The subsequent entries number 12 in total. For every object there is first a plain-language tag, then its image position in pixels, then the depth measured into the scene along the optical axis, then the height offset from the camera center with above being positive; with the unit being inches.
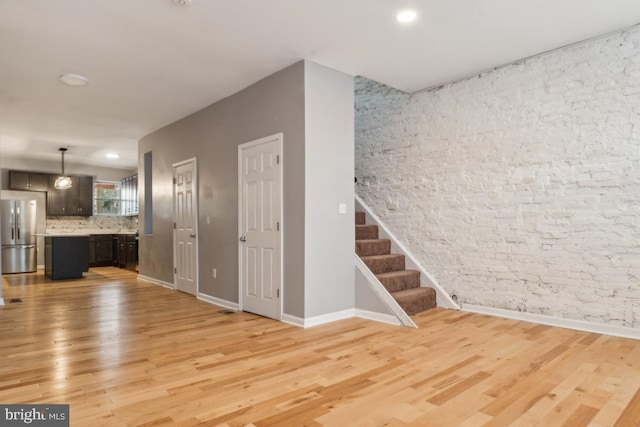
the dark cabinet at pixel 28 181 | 368.2 +39.3
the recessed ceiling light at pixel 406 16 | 128.0 +66.8
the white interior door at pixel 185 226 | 234.8 -4.1
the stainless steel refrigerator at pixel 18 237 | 343.0 -13.3
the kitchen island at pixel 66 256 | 305.9 -28.1
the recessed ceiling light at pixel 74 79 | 177.2 +65.4
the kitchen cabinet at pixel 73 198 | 388.8 +23.5
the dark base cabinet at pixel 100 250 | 401.4 -30.4
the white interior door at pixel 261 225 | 173.2 -3.1
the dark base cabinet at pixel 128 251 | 367.2 -30.2
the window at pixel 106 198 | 426.3 +25.2
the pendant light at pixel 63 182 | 329.4 +33.2
